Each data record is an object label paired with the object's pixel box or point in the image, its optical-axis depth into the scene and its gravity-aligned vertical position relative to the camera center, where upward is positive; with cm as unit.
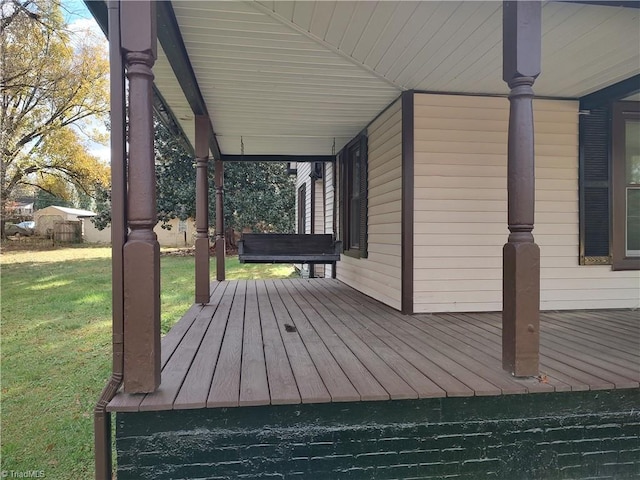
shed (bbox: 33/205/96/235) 2050 +64
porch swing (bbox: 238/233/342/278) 567 -17
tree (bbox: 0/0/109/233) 975 +425
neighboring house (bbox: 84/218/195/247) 1955 -6
